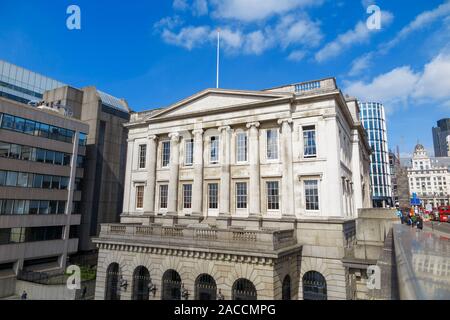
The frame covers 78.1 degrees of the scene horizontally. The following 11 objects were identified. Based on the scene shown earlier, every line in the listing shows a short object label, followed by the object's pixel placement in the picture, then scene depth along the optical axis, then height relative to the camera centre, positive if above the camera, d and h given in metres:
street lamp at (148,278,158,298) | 21.77 -6.38
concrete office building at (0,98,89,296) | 32.56 +2.16
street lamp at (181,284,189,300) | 20.09 -6.22
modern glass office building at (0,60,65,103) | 51.34 +23.33
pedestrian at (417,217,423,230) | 24.84 -1.37
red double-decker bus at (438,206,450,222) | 44.95 -0.73
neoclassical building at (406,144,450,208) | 133.25 +16.45
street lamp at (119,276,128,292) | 23.06 -6.44
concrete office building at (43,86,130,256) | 42.69 +7.84
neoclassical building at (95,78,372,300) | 19.94 +0.49
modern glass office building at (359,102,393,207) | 91.06 +18.71
